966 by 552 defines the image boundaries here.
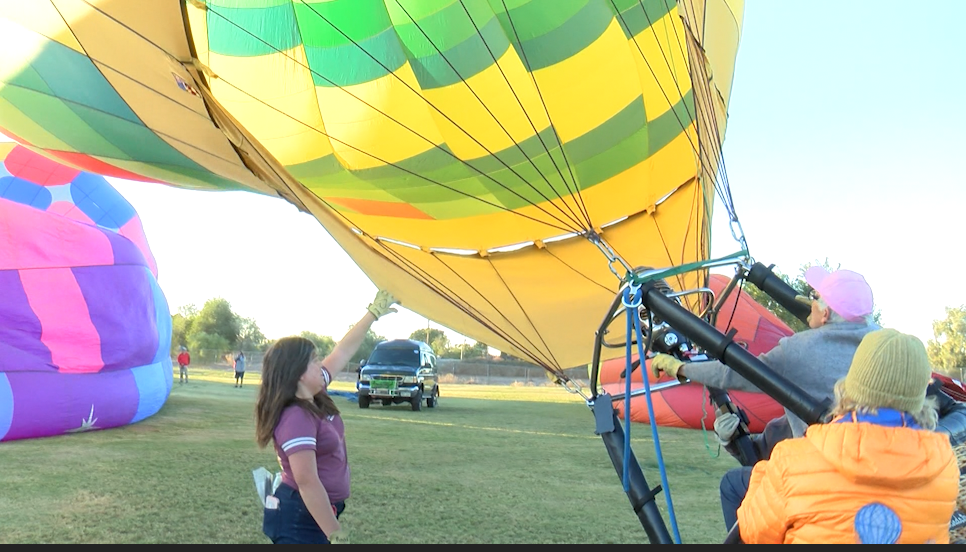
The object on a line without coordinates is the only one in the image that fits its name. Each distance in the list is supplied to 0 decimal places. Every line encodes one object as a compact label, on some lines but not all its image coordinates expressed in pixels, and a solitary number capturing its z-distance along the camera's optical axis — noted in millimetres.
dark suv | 13719
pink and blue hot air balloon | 7164
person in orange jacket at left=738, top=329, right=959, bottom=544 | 1461
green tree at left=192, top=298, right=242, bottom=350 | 59731
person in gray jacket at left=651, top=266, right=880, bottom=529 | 2203
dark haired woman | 2252
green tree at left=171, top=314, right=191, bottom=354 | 55250
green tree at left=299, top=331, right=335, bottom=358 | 59238
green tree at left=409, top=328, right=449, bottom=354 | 66125
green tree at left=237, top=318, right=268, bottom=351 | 61556
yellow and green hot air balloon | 4031
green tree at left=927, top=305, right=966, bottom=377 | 41219
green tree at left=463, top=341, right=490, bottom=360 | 64250
